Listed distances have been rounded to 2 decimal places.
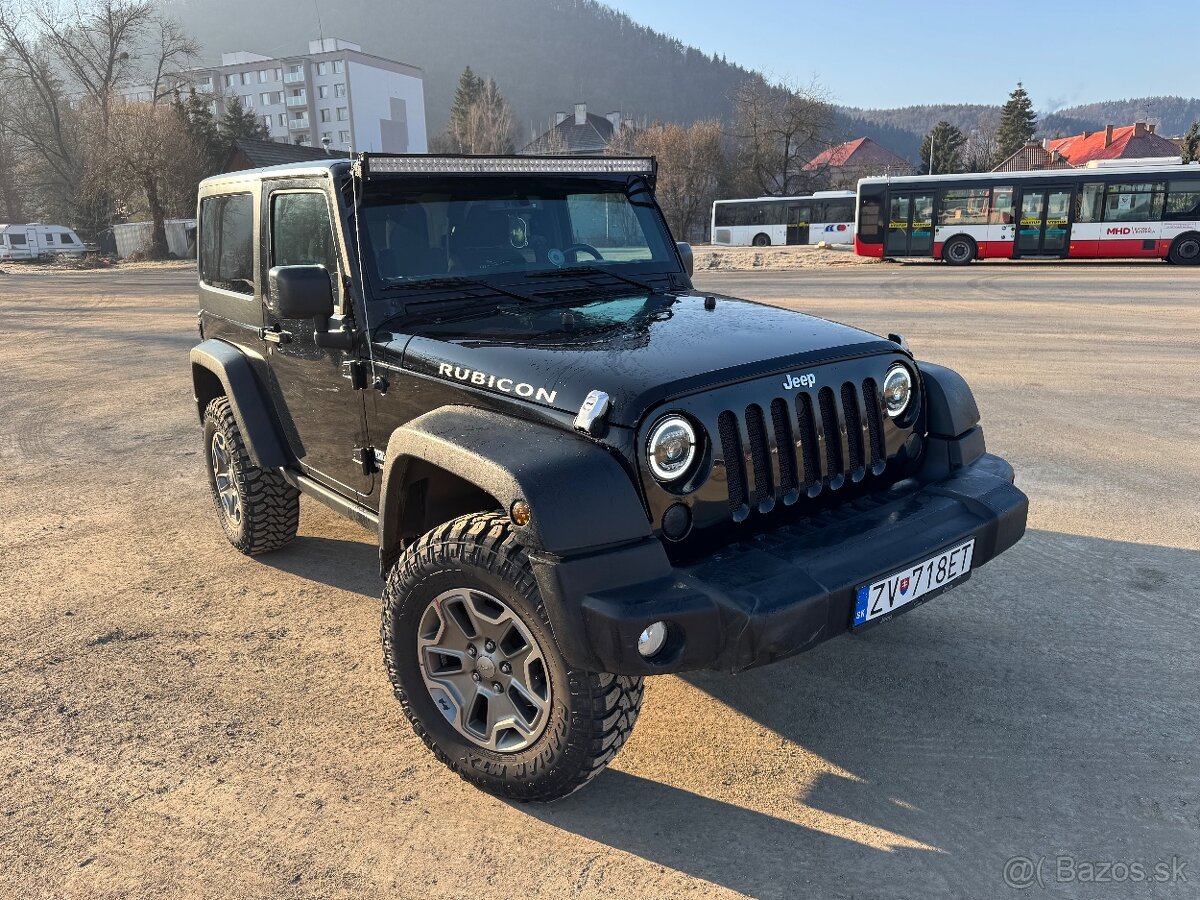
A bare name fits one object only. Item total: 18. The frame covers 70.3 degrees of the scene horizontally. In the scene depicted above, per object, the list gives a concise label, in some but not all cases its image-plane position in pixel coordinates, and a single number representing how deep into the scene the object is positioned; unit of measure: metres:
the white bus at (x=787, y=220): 39.56
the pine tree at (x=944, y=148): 78.62
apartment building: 93.75
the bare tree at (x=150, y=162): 41.47
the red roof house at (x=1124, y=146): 69.44
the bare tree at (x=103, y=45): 49.22
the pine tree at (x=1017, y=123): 76.62
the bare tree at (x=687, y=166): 54.59
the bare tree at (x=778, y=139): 59.59
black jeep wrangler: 2.46
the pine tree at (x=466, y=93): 89.15
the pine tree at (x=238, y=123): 56.84
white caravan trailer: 43.50
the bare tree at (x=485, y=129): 60.78
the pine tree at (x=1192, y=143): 61.10
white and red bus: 23.23
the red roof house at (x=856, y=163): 64.88
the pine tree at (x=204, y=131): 49.03
